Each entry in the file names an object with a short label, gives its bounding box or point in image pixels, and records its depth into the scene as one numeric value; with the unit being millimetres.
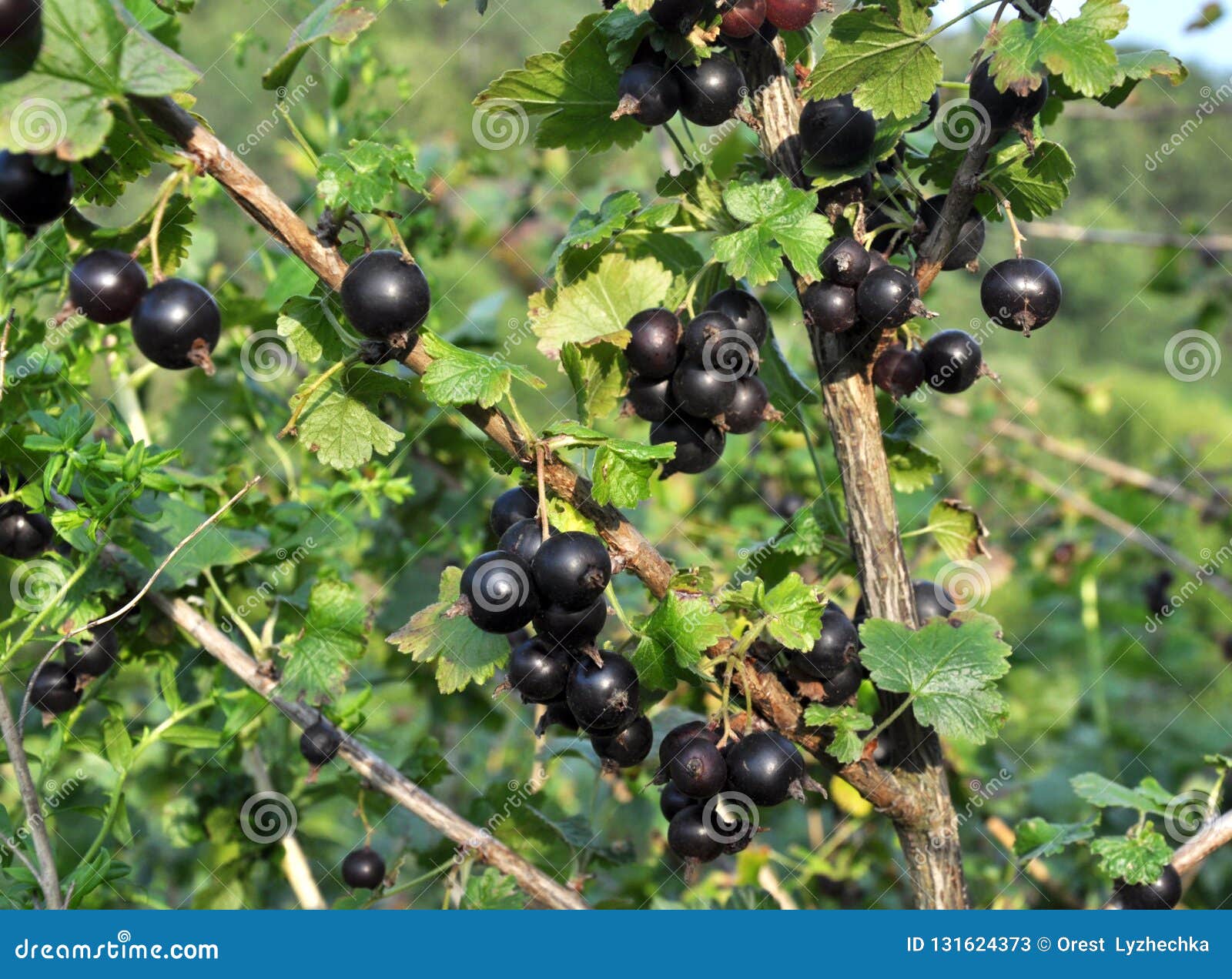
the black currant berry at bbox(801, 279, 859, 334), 883
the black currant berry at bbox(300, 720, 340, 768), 929
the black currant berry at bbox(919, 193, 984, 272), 889
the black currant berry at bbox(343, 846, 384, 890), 955
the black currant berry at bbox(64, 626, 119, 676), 927
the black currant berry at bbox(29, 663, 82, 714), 929
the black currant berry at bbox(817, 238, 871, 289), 880
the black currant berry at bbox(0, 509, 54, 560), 909
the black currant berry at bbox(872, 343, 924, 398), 898
